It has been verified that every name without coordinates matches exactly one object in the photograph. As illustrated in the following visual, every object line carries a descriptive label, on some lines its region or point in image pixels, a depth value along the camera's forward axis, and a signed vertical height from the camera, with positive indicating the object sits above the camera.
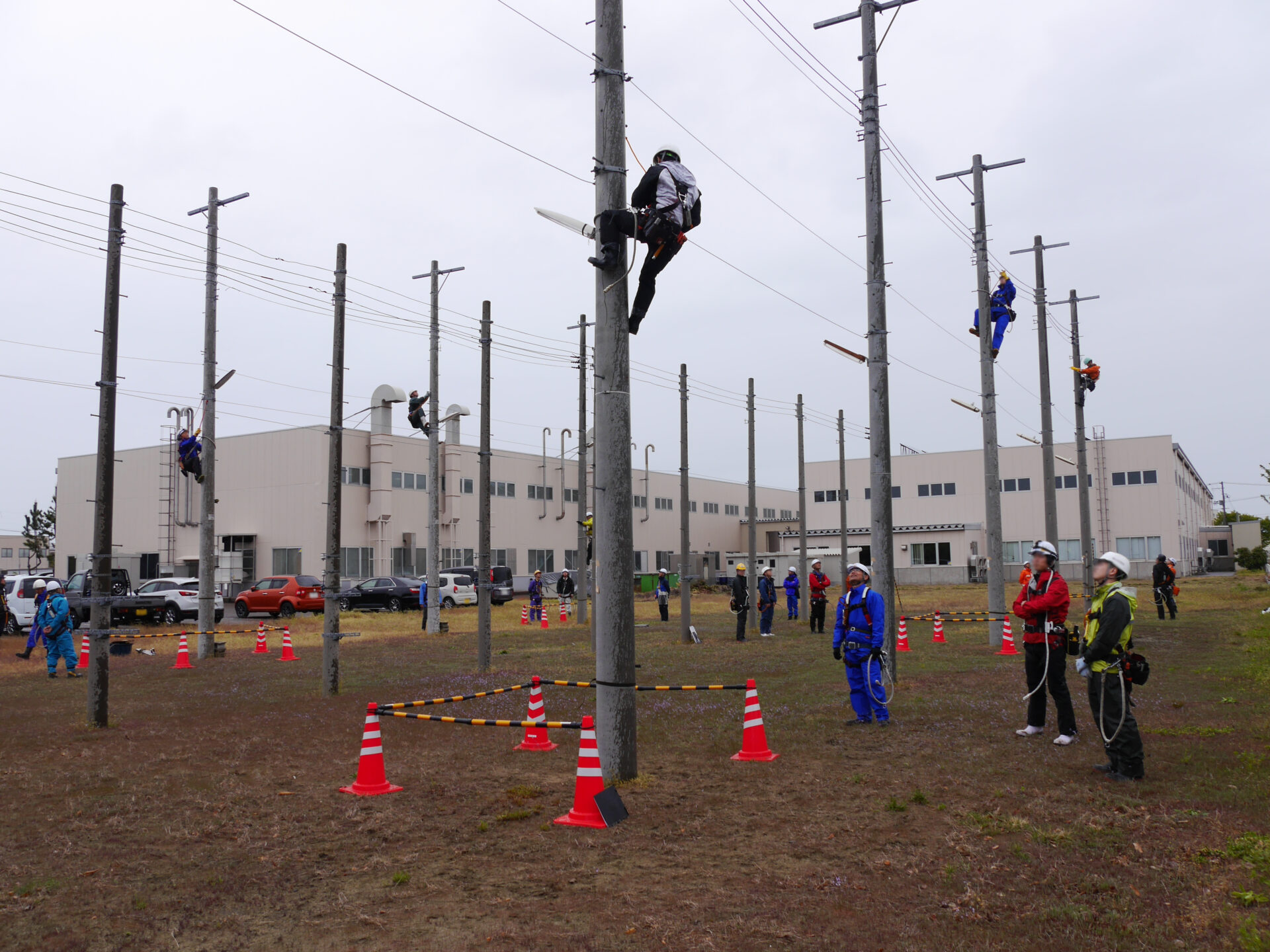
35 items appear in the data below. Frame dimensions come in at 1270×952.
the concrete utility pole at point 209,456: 22.33 +2.48
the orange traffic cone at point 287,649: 21.62 -1.97
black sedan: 39.91 -1.37
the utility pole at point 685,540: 23.58 +0.47
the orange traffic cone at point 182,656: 20.27 -1.99
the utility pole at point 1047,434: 25.16 +3.23
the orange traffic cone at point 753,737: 9.72 -1.82
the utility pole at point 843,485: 29.67 +2.31
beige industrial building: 50.25 +3.16
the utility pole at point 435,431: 27.70 +3.80
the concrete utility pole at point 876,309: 14.91 +3.90
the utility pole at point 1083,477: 29.02 +2.46
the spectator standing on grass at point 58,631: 17.94 -1.27
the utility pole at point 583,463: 28.55 +3.12
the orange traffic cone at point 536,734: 10.67 -1.95
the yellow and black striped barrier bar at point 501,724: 7.92 -1.39
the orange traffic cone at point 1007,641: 20.56 -1.81
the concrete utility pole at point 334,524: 15.09 +0.60
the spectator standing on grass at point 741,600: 23.78 -1.01
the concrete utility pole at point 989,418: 20.47 +3.00
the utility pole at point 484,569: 17.58 -0.16
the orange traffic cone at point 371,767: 8.64 -1.85
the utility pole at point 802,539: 27.80 +0.58
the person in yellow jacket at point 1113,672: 8.38 -1.02
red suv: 36.97 -1.32
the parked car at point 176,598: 32.03 -1.17
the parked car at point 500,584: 46.00 -1.13
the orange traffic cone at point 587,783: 7.45 -1.73
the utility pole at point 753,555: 26.73 +0.10
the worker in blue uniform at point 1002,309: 20.77 +5.39
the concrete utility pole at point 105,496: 12.21 +0.87
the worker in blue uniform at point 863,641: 11.49 -0.99
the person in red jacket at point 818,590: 25.47 -0.83
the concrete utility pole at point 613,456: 8.61 +0.94
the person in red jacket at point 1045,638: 10.08 -0.86
